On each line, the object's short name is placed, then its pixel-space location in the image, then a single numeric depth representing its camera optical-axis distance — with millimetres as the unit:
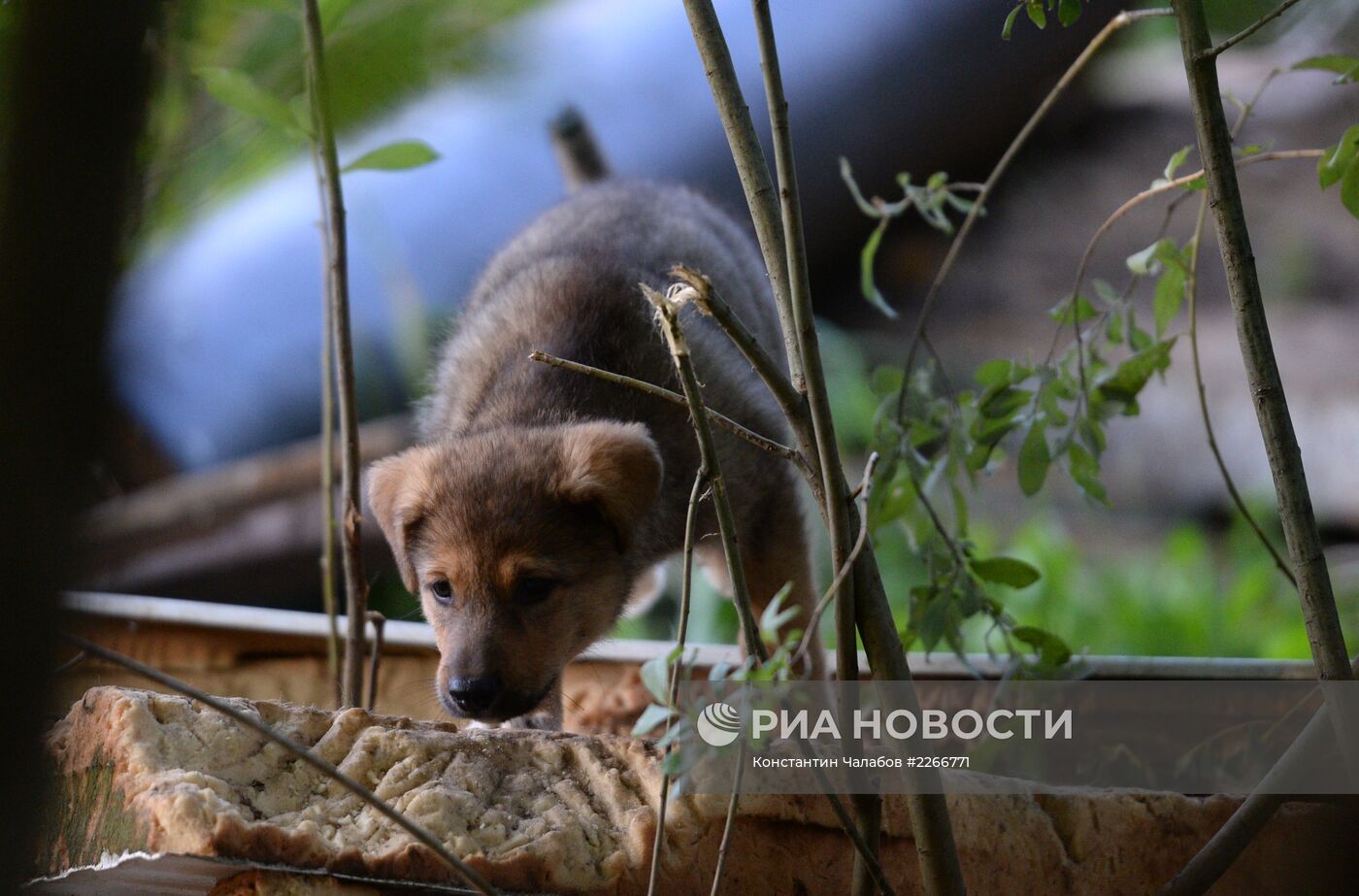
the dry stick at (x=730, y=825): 3000
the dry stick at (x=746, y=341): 3004
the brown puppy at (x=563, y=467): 3279
